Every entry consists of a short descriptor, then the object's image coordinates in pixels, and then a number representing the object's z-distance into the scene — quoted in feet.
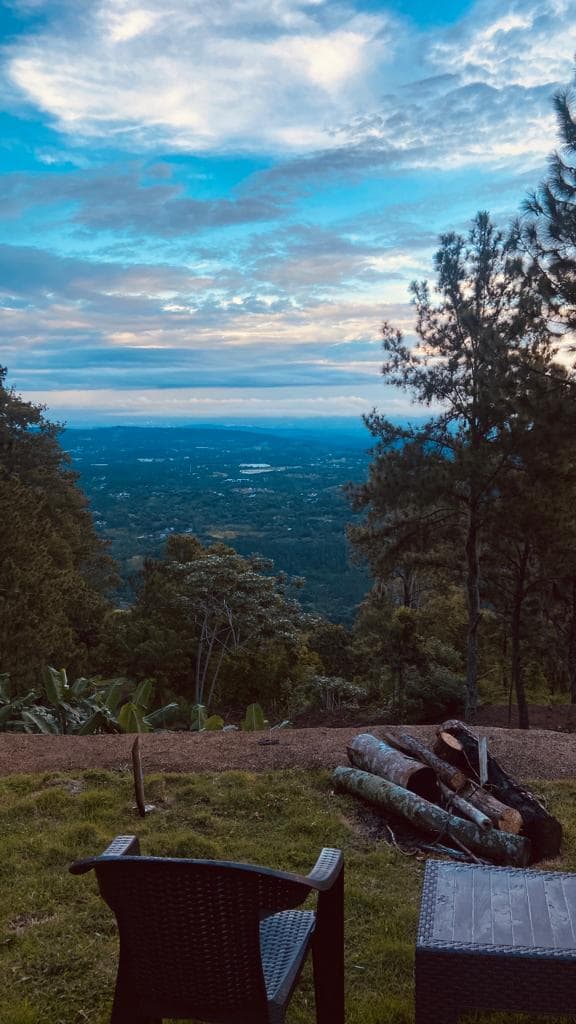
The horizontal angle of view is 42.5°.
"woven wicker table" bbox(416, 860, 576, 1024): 7.84
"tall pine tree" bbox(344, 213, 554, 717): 45.14
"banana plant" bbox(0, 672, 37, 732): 32.63
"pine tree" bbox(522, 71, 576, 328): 34.45
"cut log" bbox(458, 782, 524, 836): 16.63
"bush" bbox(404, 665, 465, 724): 53.15
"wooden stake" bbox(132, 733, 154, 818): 17.87
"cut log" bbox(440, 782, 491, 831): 16.48
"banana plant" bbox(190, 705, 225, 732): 34.40
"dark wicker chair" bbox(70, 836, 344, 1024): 6.96
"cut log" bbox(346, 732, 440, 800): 18.80
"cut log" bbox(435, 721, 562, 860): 16.61
